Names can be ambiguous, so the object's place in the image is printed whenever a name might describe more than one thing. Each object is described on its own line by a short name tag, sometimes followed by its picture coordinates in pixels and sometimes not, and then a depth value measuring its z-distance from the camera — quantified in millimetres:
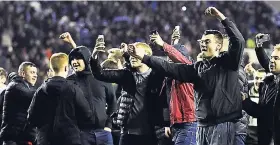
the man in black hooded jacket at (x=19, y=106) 12621
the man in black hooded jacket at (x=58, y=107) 10882
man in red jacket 11133
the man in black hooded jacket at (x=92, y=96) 11743
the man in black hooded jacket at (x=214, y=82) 9600
